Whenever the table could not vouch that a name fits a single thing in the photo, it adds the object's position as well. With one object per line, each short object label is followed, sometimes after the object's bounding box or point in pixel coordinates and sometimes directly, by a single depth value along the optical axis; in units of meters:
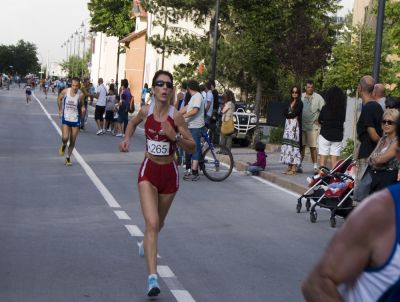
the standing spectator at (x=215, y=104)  20.98
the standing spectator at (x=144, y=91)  48.97
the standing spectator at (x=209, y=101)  19.79
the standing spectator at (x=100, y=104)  30.41
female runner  7.13
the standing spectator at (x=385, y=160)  8.67
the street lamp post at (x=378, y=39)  15.52
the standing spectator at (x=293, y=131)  17.52
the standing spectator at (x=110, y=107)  30.05
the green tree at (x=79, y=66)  147.88
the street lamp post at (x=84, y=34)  117.19
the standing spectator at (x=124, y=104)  29.16
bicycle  16.81
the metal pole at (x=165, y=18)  41.53
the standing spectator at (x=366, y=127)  9.68
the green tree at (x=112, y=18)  97.31
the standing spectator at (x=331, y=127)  15.36
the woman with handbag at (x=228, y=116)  20.42
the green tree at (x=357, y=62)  26.84
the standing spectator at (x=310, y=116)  18.02
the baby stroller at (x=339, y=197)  11.32
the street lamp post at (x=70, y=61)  173.88
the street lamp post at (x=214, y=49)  29.41
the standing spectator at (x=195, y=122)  16.09
